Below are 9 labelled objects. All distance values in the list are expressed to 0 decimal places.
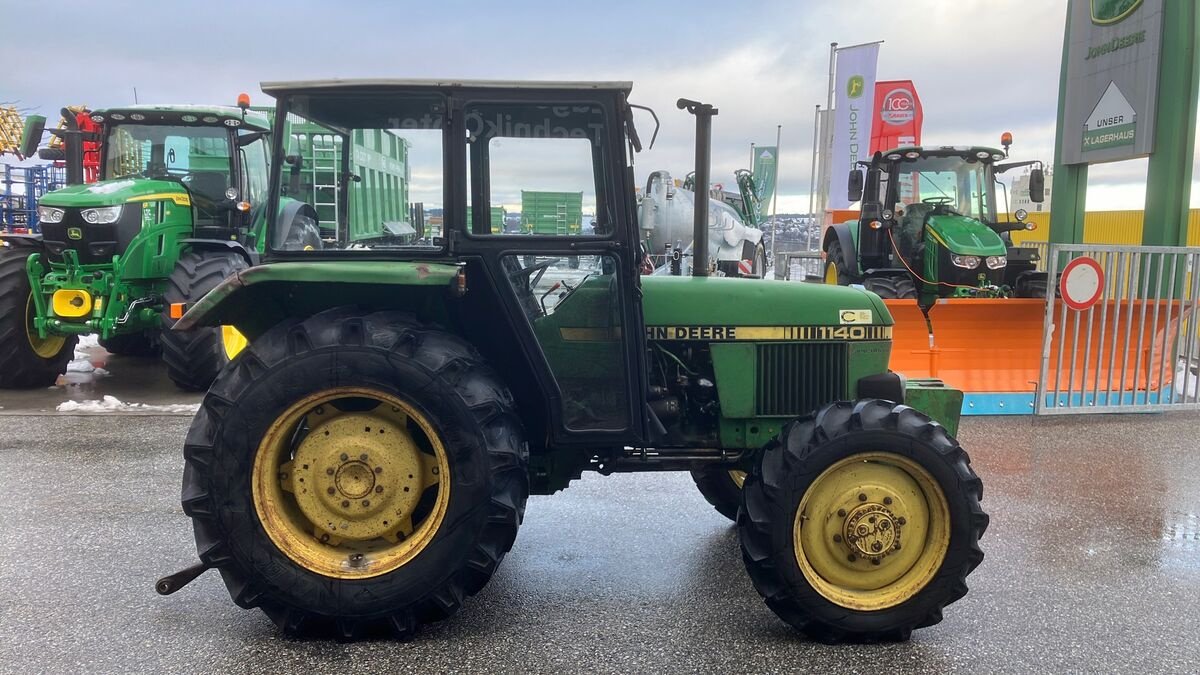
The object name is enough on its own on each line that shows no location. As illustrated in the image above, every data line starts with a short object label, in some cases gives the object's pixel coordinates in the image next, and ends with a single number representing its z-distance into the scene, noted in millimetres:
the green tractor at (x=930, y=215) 9172
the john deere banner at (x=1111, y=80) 7758
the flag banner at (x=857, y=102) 16125
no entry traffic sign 6664
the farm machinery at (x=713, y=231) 14102
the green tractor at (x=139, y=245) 7309
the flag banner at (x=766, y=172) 22047
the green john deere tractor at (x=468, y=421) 2959
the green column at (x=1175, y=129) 7461
